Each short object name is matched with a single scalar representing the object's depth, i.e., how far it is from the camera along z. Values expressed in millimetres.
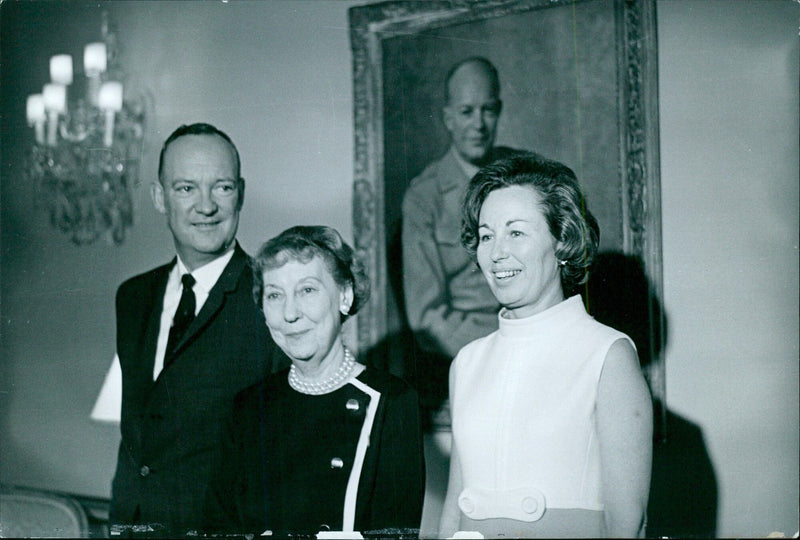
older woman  2715
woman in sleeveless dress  2477
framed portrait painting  2814
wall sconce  3160
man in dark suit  2938
